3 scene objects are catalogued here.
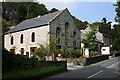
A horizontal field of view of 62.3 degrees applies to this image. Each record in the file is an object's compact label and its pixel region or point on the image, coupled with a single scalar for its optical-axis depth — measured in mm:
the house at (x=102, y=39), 28708
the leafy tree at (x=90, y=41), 21516
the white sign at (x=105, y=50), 24311
